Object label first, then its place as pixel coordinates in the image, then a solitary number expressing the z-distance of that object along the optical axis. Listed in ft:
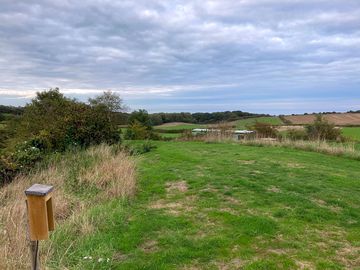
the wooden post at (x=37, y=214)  9.05
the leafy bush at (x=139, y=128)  79.87
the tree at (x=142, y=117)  106.71
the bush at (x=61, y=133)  29.35
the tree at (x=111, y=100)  104.58
